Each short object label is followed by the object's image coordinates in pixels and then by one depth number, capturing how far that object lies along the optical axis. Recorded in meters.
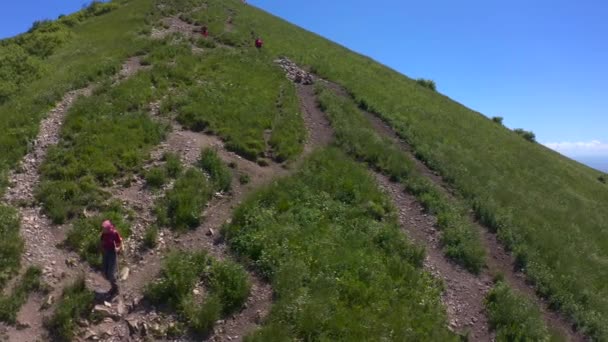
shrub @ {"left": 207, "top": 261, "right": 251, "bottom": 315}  12.12
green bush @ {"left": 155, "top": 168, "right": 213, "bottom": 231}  14.70
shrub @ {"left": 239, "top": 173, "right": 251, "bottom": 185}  17.47
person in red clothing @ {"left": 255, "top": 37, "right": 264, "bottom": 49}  33.88
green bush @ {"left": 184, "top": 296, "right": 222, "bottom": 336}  11.39
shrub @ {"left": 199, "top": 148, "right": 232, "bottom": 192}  16.81
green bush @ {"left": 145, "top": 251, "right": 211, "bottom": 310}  11.95
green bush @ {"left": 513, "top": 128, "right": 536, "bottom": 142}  45.92
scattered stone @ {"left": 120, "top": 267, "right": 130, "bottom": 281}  12.51
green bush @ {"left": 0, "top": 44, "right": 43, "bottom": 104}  24.18
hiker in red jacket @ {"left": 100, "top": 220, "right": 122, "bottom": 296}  11.93
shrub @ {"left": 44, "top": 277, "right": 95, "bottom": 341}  10.68
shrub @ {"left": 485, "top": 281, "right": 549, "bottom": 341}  13.48
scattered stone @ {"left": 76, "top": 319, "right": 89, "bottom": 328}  10.98
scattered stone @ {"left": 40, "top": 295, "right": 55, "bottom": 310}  11.22
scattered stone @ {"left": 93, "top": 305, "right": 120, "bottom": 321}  11.32
